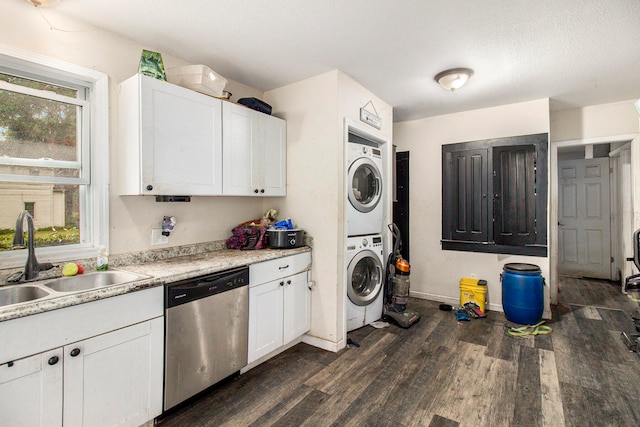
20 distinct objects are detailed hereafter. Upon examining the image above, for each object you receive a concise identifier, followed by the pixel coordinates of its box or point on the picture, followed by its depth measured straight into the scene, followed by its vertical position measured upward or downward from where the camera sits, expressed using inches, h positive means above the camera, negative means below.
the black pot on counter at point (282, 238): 107.9 -8.2
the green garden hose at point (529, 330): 121.9 -46.5
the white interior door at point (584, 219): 204.2 -3.7
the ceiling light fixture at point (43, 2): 69.7 +48.3
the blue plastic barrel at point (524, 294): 126.3 -32.9
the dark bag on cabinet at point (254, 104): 108.7 +39.3
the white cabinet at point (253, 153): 100.2 +21.7
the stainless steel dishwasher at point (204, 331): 72.3 -29.5
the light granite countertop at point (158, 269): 52.9 -13.7
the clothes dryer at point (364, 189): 121.1 +10.6
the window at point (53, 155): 71.8 +15.3
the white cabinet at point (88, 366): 51.4 -28.0
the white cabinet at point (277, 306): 93.1 -29.7
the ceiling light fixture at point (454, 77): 107.9 +48.0
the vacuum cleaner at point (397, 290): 131.8 -32.9
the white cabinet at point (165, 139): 79.1 +20.8
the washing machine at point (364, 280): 122.3 -27.9
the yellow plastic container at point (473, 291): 144.3 -36.1
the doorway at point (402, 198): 174.6 +9.1
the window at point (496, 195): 138.9 +8.7
